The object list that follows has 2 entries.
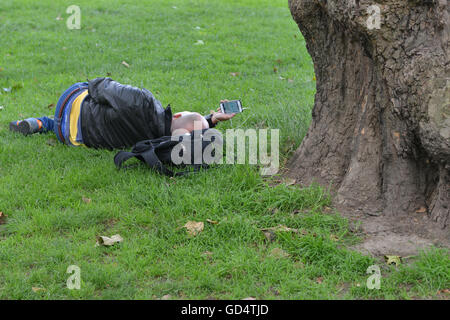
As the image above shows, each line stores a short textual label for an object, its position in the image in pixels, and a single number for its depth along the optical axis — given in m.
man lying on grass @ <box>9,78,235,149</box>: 9.54
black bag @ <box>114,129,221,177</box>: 8.62
